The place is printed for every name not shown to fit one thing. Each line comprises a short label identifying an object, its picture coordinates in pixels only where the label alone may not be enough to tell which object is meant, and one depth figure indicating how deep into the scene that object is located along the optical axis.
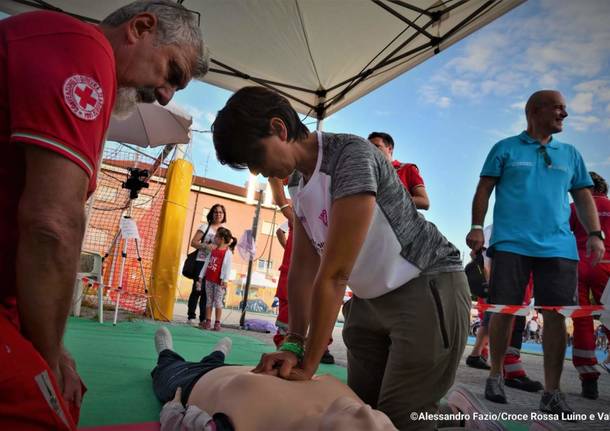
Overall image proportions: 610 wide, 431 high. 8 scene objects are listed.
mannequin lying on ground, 0.94
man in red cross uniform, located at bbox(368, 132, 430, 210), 3.62
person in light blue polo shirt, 2.75
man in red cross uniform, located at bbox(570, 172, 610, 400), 3.57
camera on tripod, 6.61
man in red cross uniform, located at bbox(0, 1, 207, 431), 0.78
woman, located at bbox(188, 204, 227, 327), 6.96
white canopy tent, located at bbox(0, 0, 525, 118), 4.82
